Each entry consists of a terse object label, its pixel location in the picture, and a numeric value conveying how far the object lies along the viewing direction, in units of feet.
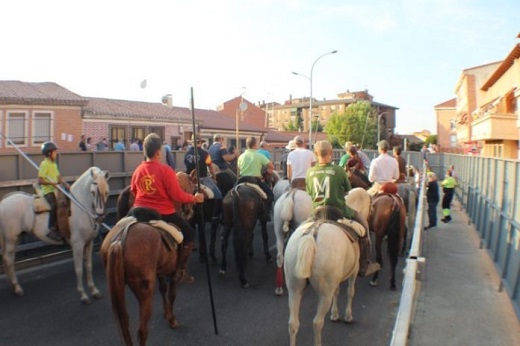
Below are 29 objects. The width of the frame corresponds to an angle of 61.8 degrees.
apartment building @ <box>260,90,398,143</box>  338.95
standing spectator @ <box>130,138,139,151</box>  61.31
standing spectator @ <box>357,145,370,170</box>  42.53
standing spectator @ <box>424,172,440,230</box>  44.47
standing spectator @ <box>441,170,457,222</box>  48.85
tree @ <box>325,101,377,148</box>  230.27
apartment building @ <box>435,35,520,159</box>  83.25
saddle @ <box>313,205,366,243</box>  17.35
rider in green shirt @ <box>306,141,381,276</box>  17.83
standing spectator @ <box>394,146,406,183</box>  34.71
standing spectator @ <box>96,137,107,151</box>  62.69
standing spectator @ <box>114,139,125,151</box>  63.98
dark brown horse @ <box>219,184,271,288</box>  25.16
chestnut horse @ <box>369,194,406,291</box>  25.12
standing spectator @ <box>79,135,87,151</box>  57.98
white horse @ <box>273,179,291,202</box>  34.18
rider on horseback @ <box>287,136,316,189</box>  27.09
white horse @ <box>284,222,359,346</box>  15.34
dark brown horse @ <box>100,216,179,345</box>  15.01
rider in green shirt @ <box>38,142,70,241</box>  24.04
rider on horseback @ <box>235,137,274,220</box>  27.96
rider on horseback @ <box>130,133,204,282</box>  17.34
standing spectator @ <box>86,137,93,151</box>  68.55
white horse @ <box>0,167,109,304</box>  23.44
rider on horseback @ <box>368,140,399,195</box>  27.61
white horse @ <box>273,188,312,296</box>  24.07
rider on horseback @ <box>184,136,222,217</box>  30.04
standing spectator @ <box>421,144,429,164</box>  94.44
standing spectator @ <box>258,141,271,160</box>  40.65
